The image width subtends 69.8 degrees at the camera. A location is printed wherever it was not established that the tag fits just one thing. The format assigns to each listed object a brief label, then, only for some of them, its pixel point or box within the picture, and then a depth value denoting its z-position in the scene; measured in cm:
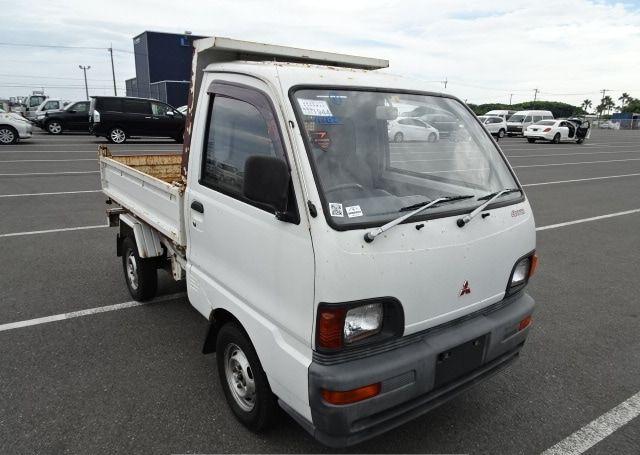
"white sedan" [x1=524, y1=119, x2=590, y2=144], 2878
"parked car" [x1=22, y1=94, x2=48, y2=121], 3145
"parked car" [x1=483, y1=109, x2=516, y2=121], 3546
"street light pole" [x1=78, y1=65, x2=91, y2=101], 6744
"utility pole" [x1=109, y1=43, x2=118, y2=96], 6109
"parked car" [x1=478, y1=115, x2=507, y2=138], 3212
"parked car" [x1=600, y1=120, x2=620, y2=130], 6762
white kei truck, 204
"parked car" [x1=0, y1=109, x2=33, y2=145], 1753
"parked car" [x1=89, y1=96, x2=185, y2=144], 1852
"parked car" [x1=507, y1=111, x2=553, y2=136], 3341
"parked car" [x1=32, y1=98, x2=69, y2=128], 2474
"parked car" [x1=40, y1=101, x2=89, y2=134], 2195
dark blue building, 4550
